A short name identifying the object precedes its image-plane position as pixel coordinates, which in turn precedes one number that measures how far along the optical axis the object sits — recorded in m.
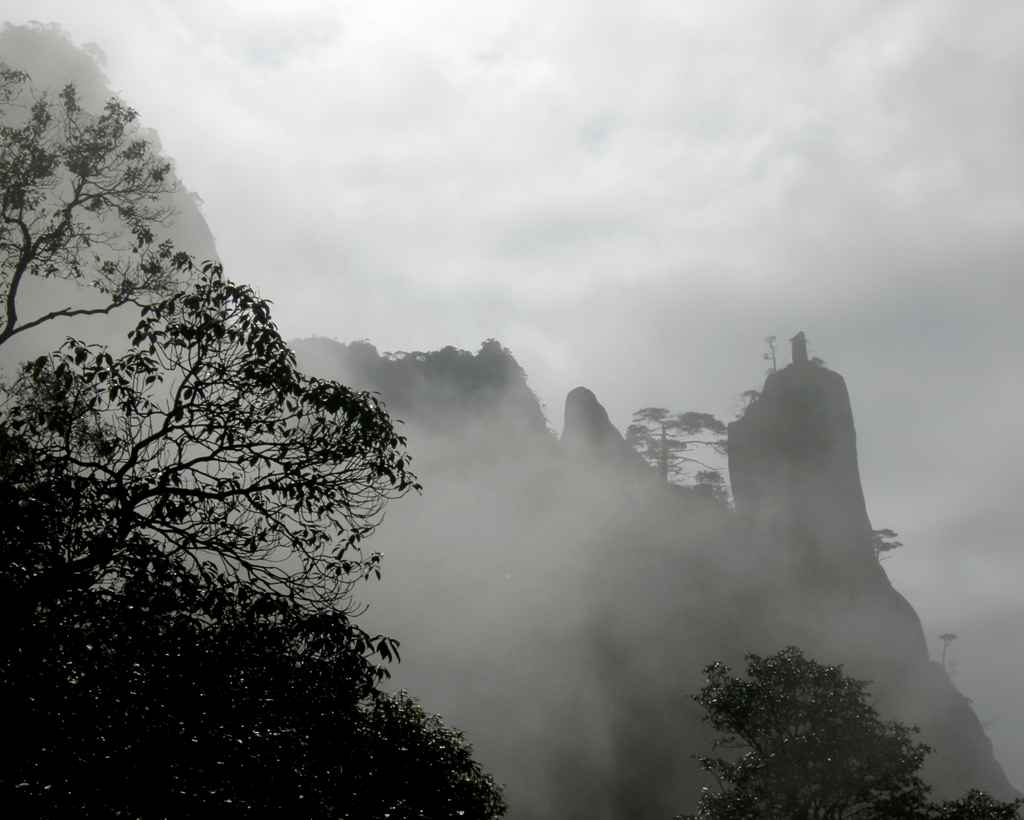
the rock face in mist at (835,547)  69.31
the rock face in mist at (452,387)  80.00
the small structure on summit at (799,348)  88.12
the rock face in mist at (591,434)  83.50
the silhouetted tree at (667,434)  91.19
